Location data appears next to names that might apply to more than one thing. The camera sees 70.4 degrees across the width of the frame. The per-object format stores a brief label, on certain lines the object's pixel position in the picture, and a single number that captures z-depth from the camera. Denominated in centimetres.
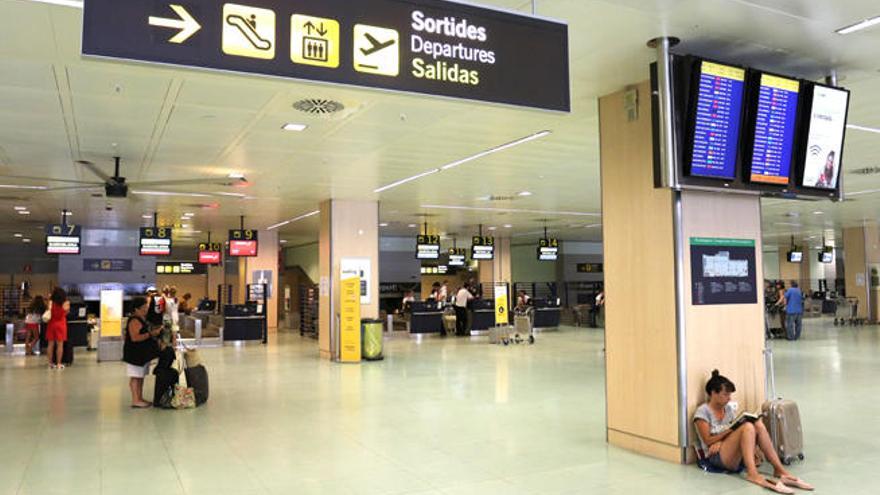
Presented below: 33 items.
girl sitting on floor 479
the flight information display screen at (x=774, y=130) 483
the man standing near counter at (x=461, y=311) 1962
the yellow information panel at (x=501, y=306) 1823
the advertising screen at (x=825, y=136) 504
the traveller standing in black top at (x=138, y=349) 808
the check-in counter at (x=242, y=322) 1759
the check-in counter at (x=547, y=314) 2164
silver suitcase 524
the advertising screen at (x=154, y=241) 1579
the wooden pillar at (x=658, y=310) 536
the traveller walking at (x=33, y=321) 1428
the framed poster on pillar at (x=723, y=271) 546
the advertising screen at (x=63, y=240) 1515
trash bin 1335
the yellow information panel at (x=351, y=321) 1304
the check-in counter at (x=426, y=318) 1950
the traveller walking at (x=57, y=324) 1223
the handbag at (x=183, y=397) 808
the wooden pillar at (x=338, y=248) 1394
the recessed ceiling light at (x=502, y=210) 1658
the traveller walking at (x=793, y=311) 1661
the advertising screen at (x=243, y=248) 1683
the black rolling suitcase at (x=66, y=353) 1302
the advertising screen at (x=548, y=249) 2206
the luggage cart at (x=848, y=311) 2220
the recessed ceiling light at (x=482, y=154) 848
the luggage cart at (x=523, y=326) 1712
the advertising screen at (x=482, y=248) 2066
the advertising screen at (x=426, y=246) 1966
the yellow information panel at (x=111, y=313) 1405
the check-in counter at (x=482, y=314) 1992
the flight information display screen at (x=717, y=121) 456
